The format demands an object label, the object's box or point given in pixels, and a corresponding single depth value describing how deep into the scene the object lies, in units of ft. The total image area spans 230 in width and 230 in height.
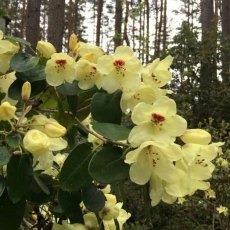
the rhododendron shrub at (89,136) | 2.86
